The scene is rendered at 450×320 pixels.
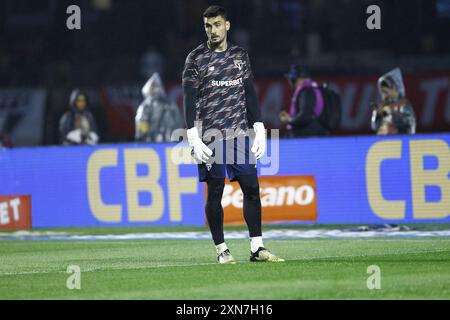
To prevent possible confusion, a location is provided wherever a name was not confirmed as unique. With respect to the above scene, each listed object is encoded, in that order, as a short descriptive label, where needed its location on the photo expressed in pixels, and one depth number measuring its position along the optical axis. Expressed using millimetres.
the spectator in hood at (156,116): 22172
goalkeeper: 12375
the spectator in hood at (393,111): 19031
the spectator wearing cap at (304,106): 19359
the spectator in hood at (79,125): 21906
